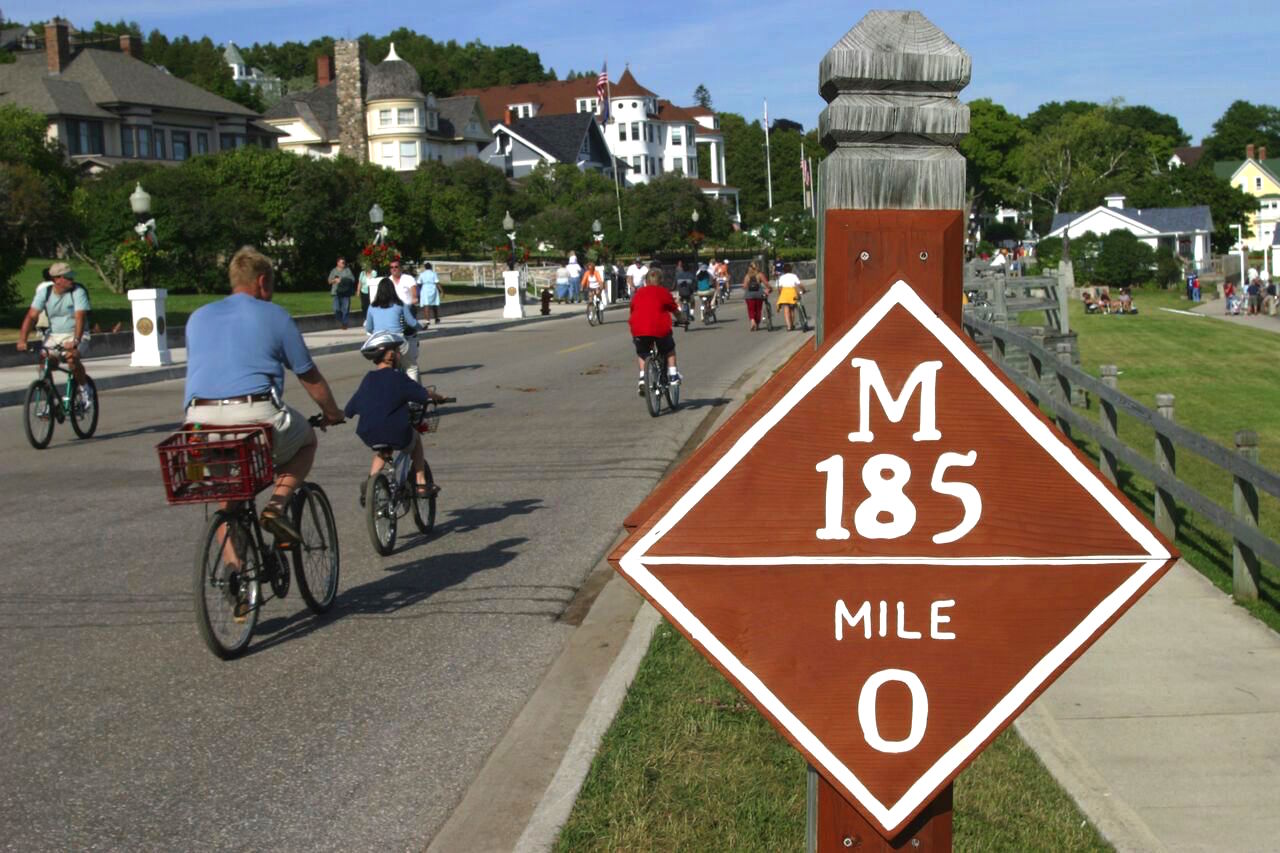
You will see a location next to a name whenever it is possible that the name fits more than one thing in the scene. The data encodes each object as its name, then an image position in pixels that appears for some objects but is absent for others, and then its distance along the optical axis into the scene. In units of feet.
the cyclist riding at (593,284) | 131.95
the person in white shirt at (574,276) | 181.37
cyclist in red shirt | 55.31
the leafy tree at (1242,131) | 595.47
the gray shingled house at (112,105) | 238.27
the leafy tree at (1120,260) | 244.01
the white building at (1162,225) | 344.90
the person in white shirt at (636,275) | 138.92
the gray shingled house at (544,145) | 360.28
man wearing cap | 50.19
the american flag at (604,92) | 225.97
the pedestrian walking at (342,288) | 119.24
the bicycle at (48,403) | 50.11
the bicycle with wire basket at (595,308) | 134.10
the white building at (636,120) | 415.44
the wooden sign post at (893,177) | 8.45
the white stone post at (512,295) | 150.10
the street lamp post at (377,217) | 133.69
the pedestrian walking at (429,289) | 122.62
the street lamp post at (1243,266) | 239.30
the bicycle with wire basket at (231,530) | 22.21
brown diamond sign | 8.21
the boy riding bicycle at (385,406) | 30.68
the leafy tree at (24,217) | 102.94
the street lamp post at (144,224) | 101.35
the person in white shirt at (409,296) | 54.08
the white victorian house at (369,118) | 322.75
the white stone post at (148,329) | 86.84
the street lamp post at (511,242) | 164.96
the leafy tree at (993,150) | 454.81
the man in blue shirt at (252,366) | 23.45
